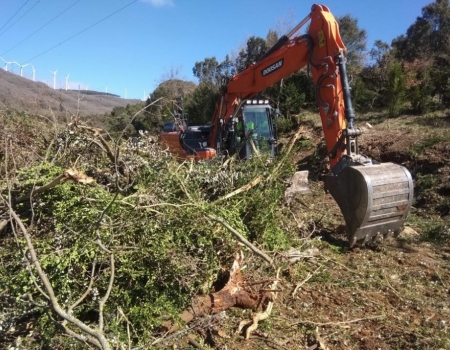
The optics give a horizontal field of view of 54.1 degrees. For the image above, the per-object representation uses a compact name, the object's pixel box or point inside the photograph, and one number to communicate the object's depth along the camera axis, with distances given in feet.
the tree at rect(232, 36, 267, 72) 73.87
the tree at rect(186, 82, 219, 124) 63.05
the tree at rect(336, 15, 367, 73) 74.02
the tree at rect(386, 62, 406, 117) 41.47
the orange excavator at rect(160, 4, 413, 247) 15.28
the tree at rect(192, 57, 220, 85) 79.41
